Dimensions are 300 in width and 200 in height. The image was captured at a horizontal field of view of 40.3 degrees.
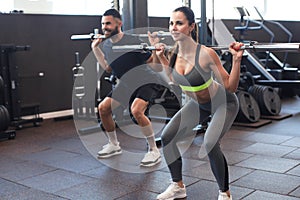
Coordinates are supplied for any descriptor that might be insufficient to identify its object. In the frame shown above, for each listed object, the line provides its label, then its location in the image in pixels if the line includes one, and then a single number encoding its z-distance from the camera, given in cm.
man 357
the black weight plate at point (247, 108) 542
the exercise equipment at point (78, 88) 583
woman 247
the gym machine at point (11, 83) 524
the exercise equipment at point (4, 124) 461
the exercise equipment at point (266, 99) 586
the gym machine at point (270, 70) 637
